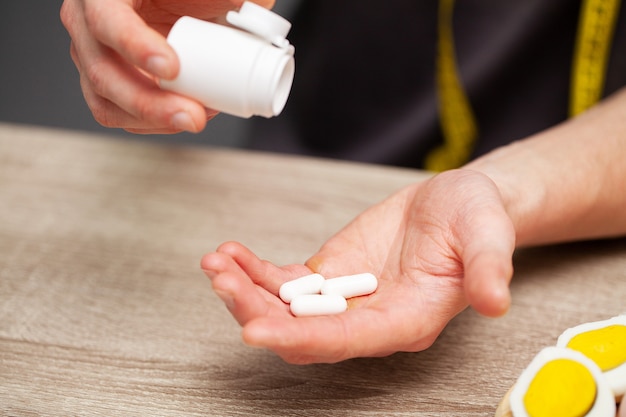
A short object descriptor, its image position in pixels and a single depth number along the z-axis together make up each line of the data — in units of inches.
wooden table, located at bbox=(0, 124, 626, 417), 28.7
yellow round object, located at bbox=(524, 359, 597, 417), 23.2
